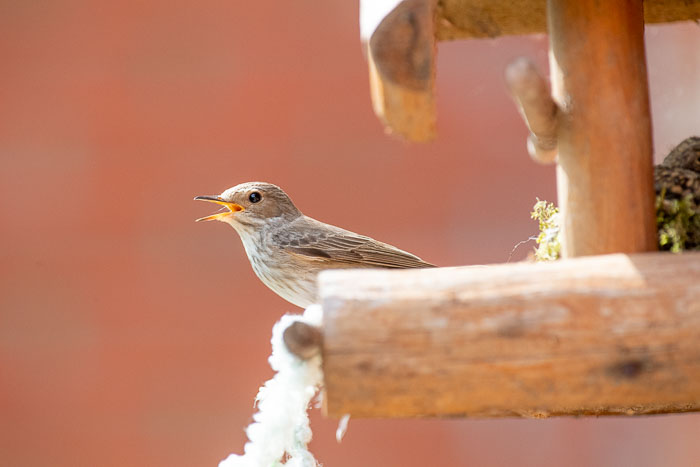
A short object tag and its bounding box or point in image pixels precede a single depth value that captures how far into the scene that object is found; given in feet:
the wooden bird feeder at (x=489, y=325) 13.83
